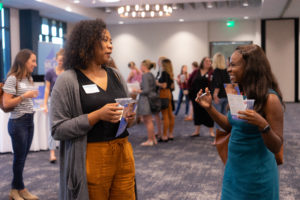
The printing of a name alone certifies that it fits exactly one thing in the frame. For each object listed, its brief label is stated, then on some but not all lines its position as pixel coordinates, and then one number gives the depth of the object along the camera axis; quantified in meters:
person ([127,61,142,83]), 9.82
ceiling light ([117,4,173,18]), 11.41
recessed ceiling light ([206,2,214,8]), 12.90
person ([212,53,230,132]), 6.14
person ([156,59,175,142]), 6.69
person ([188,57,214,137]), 6.57
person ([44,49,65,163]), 5.10
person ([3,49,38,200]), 3.58
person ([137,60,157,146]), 6.29
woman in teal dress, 1.77
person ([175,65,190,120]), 10.45
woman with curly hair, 1.92
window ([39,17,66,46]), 13.11
